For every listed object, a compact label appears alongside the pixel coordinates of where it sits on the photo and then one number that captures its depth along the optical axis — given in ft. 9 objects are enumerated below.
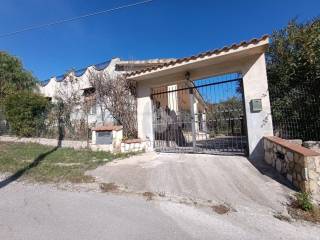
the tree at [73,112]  35.14
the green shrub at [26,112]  37.60
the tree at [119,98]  31.50
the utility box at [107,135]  28.53
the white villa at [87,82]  36.63
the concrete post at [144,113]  29.45
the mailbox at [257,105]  21.74
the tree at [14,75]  53.42
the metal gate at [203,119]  25.00
